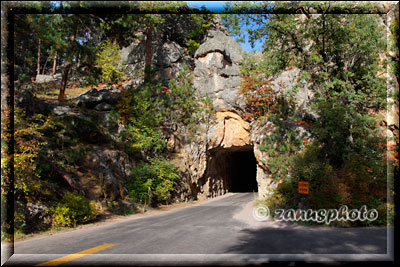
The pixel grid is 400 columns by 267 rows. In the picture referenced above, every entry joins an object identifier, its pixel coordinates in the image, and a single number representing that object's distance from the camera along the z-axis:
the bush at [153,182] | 13.95
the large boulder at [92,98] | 18.11
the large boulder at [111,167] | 12.23
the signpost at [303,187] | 8.28
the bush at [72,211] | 8.46
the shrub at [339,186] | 7.78
